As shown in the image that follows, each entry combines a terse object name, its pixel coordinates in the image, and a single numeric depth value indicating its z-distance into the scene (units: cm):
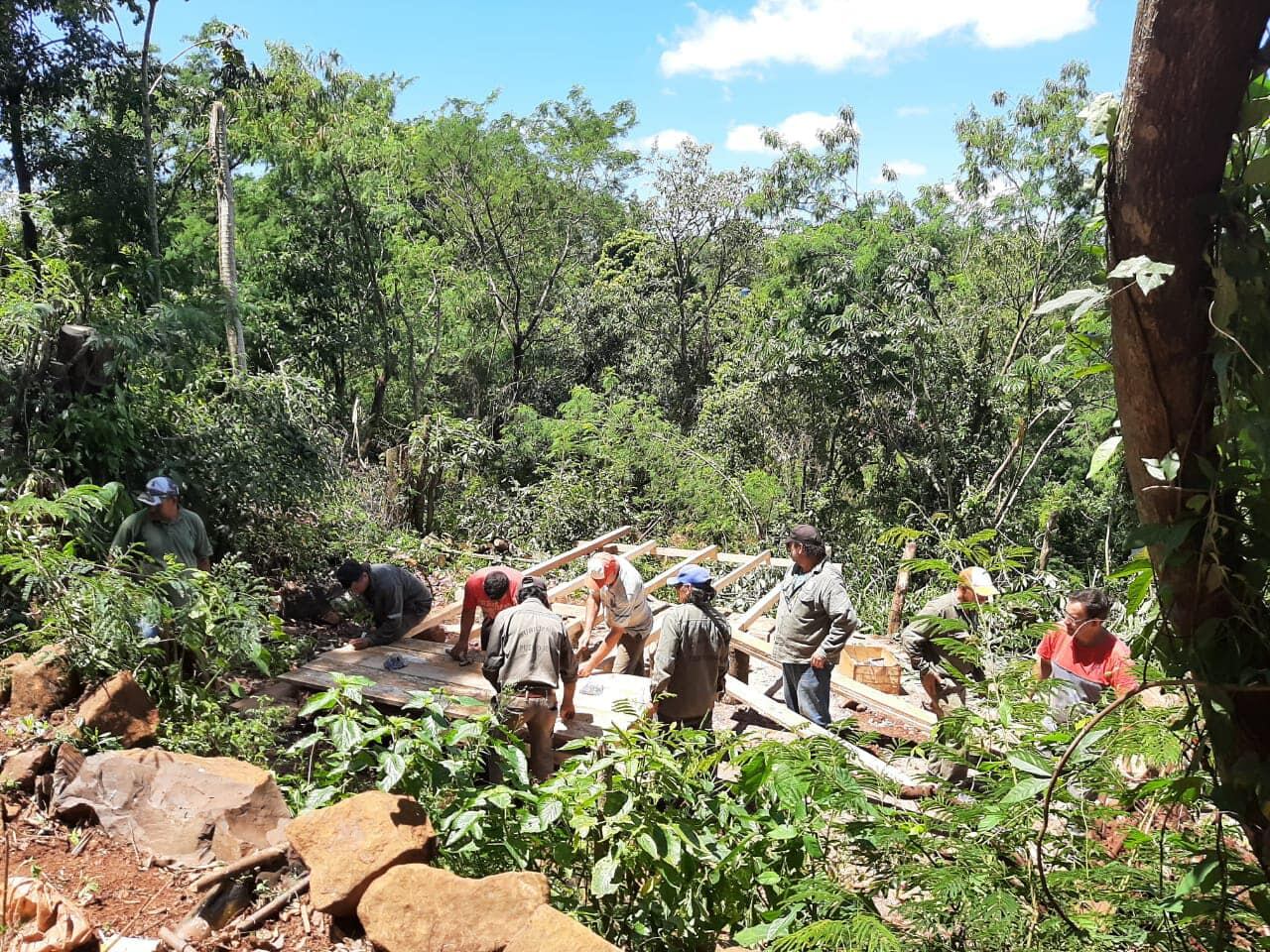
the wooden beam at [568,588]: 758
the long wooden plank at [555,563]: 723
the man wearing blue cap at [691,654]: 511
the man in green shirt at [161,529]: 572
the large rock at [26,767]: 413
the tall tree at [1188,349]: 133
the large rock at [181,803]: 376
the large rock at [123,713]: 445
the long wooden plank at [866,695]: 595
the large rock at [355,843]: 295
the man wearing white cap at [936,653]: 570
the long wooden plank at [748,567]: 894
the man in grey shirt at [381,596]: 644
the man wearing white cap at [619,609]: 630
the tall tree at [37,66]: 1029
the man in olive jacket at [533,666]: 476
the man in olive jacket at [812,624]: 567
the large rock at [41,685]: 466
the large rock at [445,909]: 255
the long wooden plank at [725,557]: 1023
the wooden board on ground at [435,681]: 559
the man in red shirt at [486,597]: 582
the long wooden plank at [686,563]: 812
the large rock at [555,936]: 238
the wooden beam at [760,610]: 770
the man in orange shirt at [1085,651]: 464
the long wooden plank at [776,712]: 473
